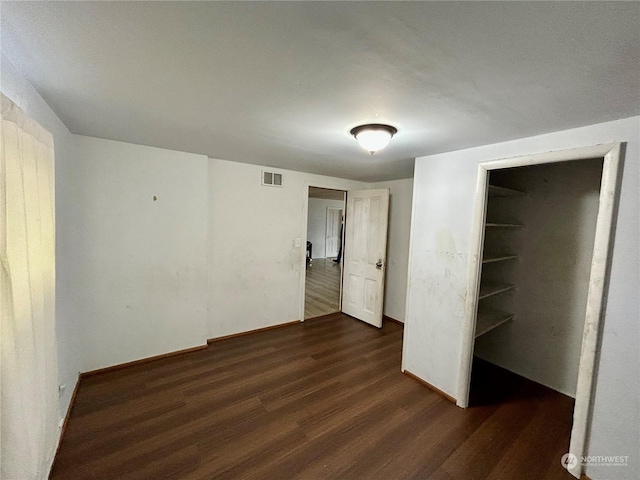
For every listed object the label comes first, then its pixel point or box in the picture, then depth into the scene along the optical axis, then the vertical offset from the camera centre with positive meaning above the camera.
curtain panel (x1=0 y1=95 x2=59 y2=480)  0.90 -0.36
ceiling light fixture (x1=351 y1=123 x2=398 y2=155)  1.69 +0.62
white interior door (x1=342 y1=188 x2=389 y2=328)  3.74 -0.48
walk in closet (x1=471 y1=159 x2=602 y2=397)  2.38 -0.39
